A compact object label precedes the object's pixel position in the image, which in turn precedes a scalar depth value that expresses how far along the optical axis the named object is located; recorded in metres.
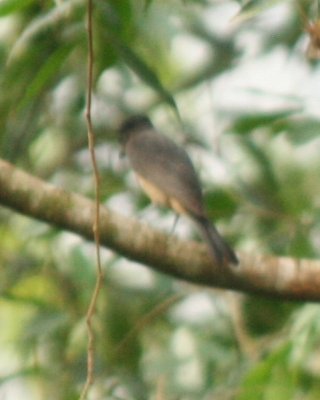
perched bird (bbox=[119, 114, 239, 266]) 10.22
